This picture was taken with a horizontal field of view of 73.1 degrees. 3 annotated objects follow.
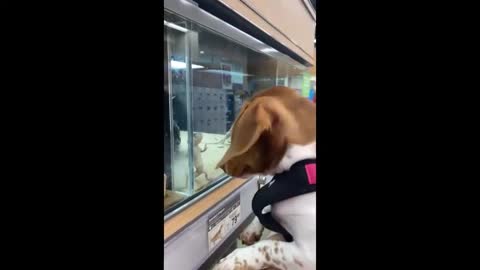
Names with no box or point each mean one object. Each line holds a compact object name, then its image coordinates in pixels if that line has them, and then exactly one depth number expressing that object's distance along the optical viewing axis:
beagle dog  0.51
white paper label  0.81
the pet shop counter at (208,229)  0.75
